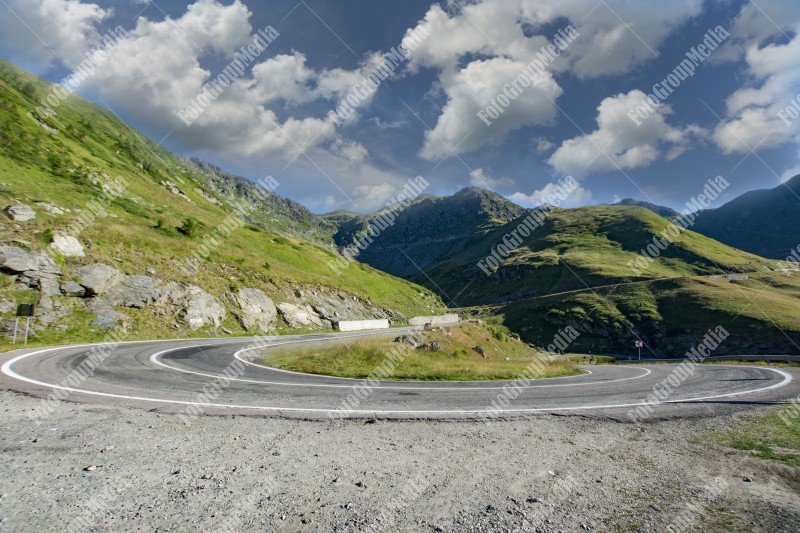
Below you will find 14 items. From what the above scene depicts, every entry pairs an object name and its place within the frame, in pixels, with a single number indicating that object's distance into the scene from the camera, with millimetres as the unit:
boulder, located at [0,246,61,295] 22109
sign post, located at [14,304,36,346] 18328
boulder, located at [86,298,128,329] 23978
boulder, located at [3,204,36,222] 25547
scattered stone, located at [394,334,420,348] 25192
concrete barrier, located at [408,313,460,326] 59938
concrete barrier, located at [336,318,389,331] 43462
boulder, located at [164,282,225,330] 29634
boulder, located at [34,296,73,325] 21781
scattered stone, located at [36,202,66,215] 28741
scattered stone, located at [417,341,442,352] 24266
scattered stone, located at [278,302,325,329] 38956
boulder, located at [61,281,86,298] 23547
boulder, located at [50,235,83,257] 25244
